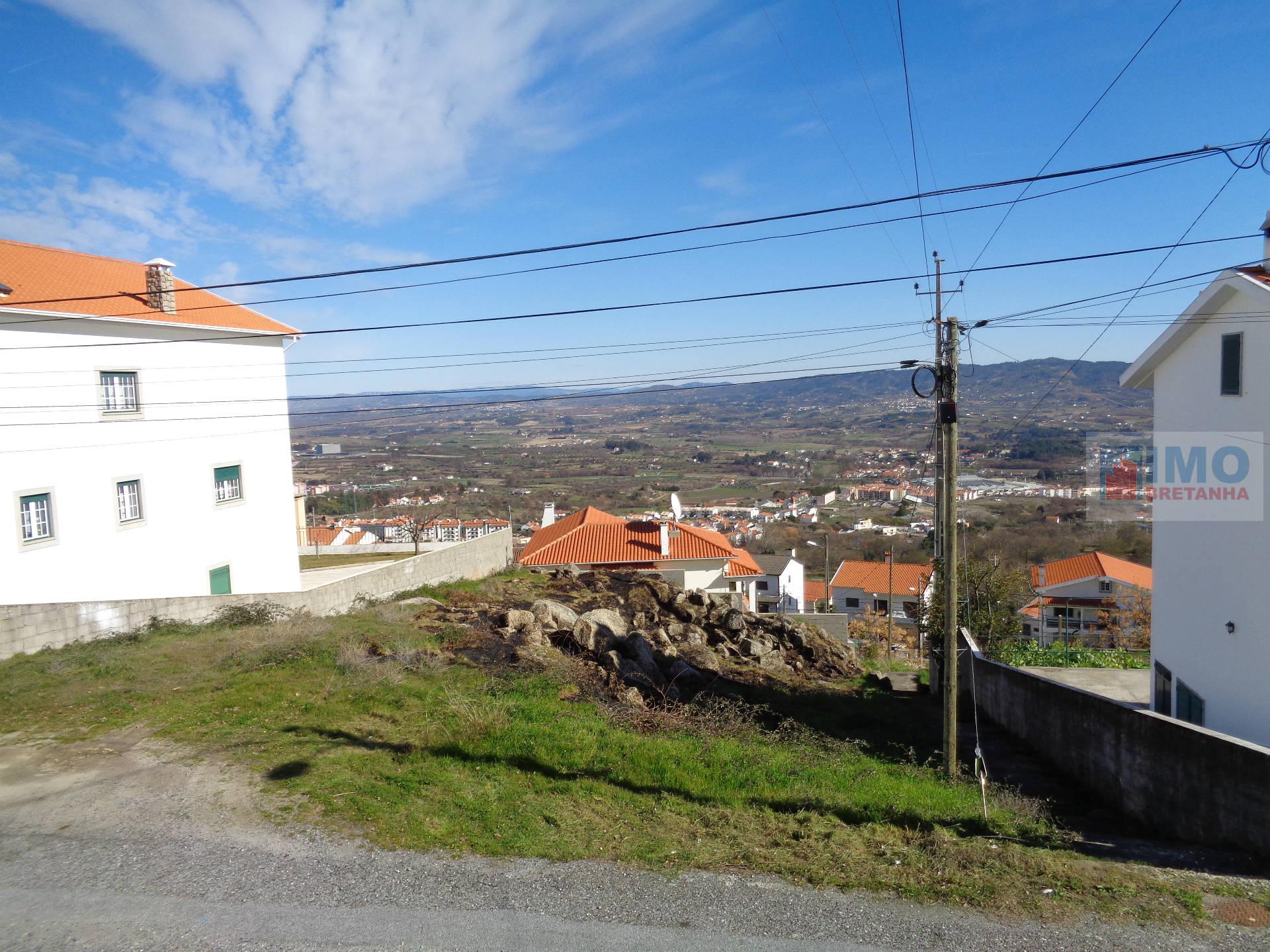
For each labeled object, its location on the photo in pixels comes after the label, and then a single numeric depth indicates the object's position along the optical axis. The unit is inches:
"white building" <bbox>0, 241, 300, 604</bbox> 525.3
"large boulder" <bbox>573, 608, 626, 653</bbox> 488.1
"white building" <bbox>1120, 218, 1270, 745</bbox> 339.9
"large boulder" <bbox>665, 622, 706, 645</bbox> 602.5
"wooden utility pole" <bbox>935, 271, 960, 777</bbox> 323.9
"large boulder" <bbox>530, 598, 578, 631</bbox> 524.8
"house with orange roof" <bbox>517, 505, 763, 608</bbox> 1059.3
